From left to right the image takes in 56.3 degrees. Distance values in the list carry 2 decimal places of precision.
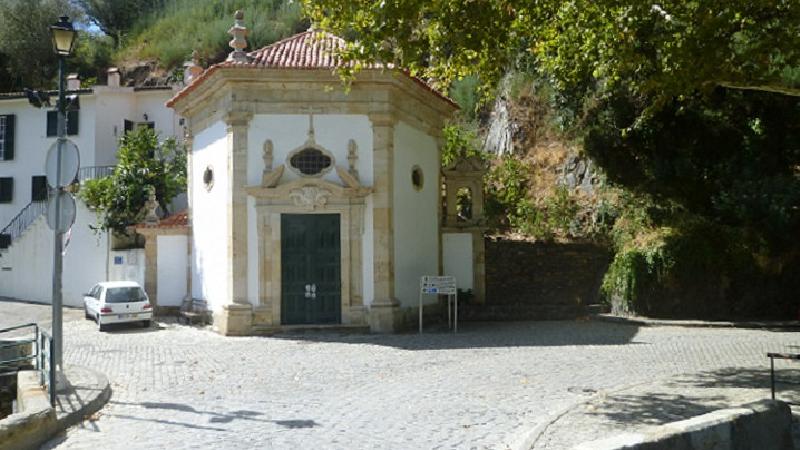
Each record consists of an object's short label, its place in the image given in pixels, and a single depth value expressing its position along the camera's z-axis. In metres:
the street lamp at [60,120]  9.84
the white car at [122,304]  19.27
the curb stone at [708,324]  17.83
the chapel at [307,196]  17.28
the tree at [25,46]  44.94
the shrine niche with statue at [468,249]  21.16
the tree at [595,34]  11.72
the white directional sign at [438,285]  17.20
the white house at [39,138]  30.05
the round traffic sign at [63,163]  9.85
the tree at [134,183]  25.16
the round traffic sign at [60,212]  9.80
